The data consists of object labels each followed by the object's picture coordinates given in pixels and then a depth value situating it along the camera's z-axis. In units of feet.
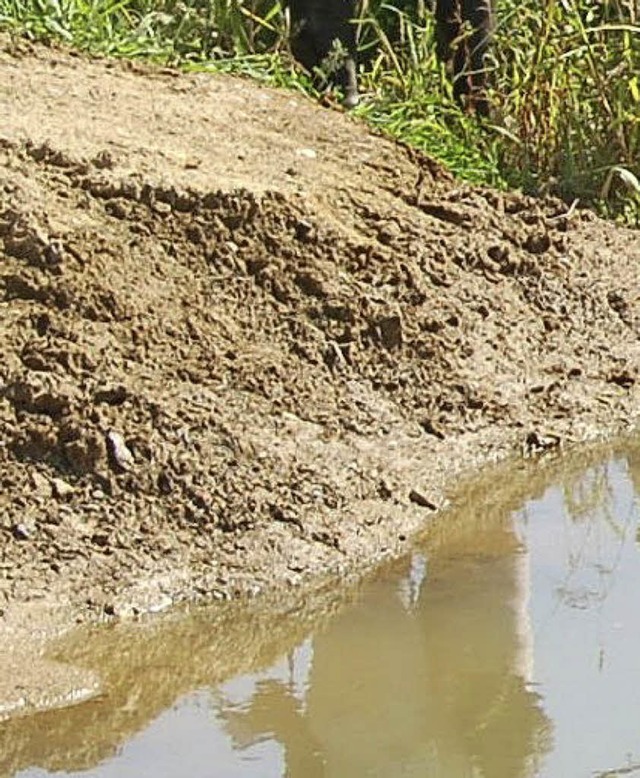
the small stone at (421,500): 33.14
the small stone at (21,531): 29.33
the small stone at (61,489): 30.20
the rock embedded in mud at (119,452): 30.83
